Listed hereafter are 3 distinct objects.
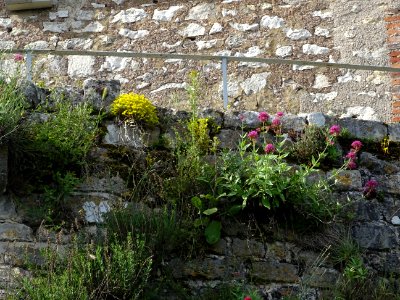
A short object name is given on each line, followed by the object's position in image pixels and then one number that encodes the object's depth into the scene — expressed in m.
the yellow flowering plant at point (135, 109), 6.48
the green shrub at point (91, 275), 5.18
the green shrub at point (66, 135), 6.03
